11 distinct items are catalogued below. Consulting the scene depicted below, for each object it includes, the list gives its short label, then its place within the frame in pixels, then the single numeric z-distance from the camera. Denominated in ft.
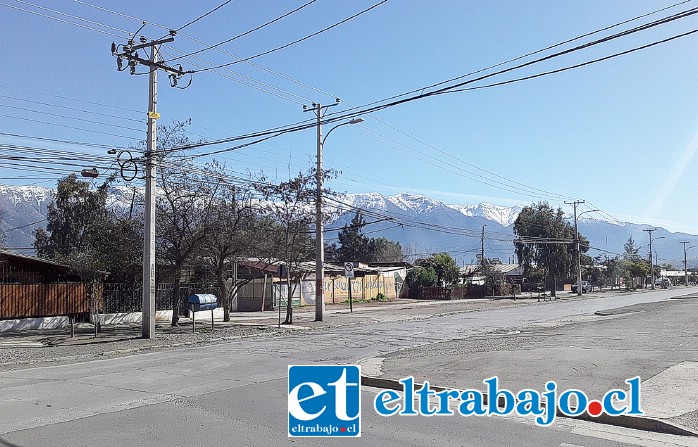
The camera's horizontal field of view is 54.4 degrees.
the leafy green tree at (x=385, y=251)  361.45
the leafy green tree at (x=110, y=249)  87.66
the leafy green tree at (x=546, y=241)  264.52
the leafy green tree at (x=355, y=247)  341.21
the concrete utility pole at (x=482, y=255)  256.60
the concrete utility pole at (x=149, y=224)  76.54
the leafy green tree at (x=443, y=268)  230.68
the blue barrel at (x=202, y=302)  85.61
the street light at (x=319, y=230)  102.22
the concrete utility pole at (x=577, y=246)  245.24
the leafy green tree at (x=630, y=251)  484.74
